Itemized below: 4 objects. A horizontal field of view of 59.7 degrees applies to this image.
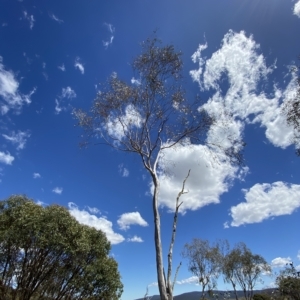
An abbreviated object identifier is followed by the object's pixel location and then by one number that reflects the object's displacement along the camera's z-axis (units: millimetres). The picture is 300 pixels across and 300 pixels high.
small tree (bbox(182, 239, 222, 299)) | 40156
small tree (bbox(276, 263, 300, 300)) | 32294
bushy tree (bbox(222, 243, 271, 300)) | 41719
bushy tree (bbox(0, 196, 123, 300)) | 15586
